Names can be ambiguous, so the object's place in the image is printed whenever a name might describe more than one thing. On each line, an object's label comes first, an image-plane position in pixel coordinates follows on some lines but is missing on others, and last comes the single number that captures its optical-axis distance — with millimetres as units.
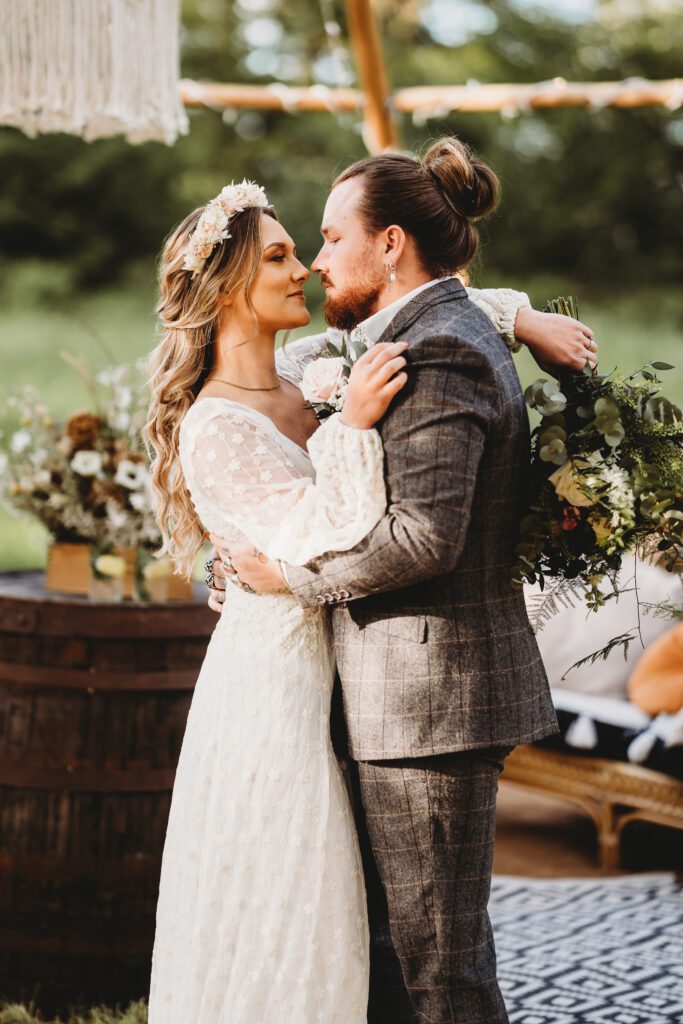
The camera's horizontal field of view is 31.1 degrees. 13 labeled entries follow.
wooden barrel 3248
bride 2215
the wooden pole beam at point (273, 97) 5461
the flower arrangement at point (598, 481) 2207
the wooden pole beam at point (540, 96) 5180
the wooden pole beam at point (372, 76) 5141
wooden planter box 3451
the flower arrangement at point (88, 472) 3457
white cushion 4758
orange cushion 4430
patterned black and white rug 3365
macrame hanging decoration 3154
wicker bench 4281
